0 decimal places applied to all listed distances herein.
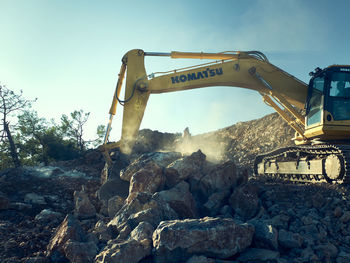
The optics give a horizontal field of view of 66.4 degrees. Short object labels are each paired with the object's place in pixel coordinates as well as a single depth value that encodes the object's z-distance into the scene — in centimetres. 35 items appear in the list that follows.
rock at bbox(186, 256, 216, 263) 350
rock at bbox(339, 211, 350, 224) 503
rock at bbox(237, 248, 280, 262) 368
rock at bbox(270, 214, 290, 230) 479
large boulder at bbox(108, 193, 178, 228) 464
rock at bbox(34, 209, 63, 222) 637
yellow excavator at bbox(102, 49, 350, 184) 709
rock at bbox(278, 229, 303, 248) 414
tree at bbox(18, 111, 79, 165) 2217
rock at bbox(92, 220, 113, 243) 454
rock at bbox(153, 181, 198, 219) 540
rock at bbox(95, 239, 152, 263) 358
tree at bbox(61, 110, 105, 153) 2988
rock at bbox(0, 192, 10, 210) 716
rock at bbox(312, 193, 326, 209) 570
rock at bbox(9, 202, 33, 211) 734
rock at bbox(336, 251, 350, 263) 407
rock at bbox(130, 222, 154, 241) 399
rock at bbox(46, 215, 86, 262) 425
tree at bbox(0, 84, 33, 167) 2065
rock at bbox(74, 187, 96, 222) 646
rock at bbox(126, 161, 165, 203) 626
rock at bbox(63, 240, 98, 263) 391
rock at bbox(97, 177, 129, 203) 746
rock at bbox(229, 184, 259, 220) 566
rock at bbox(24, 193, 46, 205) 812
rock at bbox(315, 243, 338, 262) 404
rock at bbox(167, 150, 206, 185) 663
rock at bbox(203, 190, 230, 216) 571
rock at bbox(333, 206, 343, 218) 519
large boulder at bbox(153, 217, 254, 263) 374
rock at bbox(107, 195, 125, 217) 612
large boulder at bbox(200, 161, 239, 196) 644
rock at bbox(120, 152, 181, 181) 739
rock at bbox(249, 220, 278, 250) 402
